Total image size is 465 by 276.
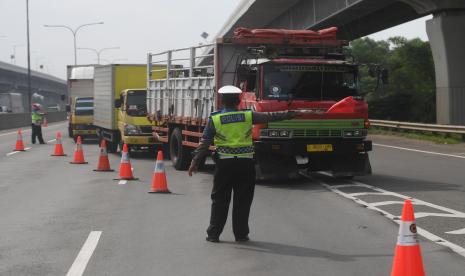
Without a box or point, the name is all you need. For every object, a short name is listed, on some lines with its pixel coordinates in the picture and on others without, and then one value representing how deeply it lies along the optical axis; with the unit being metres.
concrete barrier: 50.11
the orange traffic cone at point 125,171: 16.62
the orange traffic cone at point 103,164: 18.97
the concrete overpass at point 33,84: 102.69
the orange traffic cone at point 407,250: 6.20
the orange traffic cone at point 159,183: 13.96
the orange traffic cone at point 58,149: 25.12
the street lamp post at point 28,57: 66.00
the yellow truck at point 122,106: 23.42
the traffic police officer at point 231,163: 8.98
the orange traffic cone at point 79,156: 21.58
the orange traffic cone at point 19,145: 27.93
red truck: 14.80
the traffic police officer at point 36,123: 30.83
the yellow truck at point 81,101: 33.12
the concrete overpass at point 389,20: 29.95
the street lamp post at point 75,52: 81.15
